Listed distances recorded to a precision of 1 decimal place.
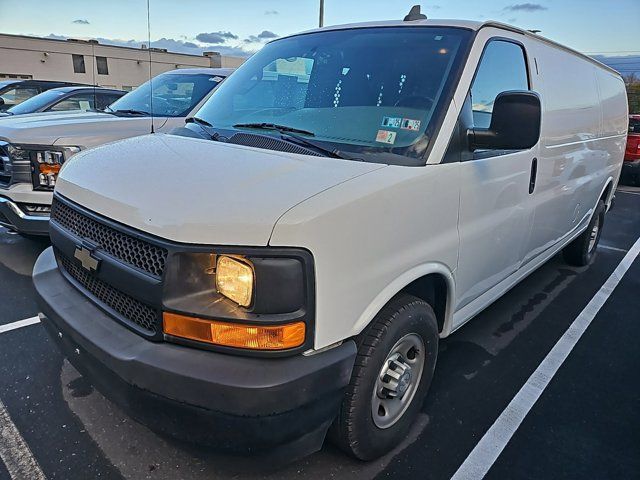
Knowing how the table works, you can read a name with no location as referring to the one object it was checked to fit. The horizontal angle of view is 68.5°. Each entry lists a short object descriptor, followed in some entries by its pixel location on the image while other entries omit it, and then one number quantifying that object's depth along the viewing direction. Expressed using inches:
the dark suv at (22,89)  410.9
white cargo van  66.0
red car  448.7
